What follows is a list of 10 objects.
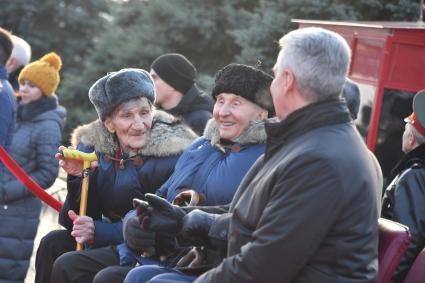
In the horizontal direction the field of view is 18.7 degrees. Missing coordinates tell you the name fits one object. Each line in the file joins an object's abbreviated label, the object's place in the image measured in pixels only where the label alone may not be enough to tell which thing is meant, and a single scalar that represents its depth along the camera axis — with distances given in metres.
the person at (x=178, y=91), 10.61
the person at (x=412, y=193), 6.44
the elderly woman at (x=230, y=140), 6.96
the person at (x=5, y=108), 9.12
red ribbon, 8.69
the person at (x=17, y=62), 11.74
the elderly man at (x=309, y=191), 4.69
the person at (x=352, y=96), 7.31
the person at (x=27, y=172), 10.17
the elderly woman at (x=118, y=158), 7.59
